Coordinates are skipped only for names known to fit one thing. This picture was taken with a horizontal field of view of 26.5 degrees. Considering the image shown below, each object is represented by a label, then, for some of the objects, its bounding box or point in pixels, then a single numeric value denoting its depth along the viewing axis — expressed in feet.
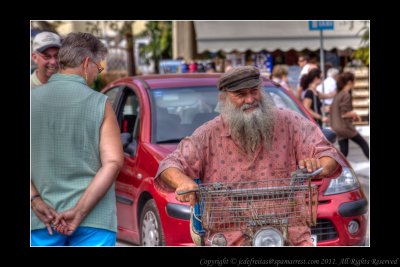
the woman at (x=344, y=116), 43.80
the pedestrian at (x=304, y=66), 51.73
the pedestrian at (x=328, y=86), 54.85
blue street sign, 51.34
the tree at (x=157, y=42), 106.11
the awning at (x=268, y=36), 70.33
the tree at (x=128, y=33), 80.50
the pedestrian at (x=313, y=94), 46.96
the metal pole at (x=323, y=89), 50.05
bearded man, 14.96
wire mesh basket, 13.80
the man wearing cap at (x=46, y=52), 21.89
